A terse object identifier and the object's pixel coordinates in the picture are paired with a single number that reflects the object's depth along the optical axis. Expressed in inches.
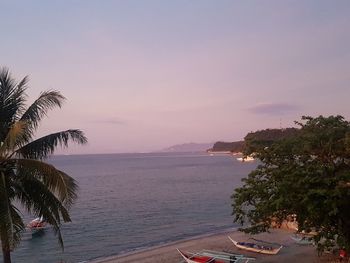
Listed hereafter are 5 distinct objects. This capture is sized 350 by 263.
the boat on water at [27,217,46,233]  1498.8
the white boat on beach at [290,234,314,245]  1047.7
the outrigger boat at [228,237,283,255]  993.5
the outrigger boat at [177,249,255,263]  829.0
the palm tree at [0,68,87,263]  459.2
